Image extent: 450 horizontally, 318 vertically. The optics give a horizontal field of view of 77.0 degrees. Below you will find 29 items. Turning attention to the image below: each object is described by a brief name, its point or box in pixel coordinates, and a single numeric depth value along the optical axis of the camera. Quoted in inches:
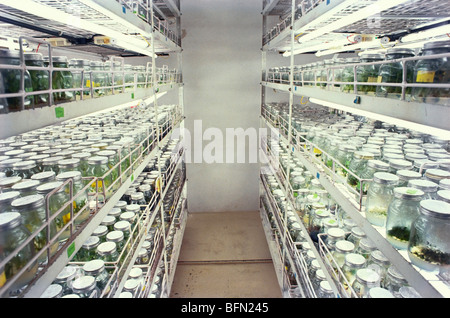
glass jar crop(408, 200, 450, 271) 25.5
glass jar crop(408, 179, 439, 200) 30.1
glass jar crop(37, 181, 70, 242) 30.5
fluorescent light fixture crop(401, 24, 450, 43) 49.2
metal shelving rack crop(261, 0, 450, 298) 25.9
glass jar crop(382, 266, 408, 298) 34.7
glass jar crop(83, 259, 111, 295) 38.5
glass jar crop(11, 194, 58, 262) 26.4
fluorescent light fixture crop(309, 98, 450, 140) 26.2
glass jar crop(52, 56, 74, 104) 32.7
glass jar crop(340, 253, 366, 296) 38.6
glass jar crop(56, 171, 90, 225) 34.2
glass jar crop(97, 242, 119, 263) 43.1
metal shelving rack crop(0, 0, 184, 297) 26.8
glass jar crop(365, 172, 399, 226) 33.5
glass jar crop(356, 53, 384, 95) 37.1
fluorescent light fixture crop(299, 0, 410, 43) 38.1
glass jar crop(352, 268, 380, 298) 34.7
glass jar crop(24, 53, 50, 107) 28.5
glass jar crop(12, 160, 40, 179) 36.3
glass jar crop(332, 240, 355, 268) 42.6
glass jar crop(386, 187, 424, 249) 29.1
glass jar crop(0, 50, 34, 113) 24.6
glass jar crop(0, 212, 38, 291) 23.1
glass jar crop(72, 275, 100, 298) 35.4
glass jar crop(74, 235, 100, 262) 44.6
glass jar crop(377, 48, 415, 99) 30.3
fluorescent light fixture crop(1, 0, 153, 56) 30.4
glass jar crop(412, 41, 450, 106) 25.6
